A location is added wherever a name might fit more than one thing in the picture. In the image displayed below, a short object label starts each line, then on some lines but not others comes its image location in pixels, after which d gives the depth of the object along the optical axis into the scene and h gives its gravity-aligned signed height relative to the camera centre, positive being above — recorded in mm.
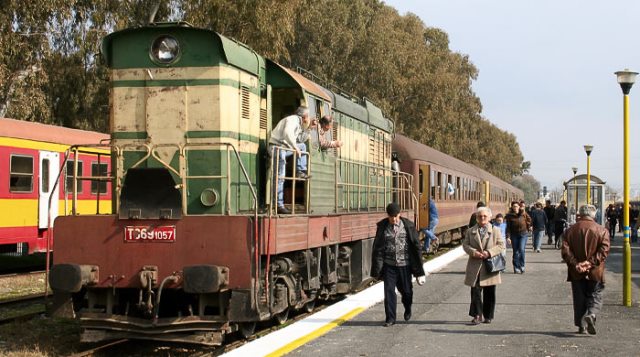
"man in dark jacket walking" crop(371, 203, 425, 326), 10469 -751
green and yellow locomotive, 9016 -150
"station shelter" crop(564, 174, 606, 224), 32147 +308
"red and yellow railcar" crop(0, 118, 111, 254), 17938 +529
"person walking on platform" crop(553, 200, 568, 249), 27500 -735
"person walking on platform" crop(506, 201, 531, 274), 17750 -767
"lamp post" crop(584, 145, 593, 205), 30883 +1240
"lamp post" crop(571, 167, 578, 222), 33072 +554
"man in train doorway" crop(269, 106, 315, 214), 10227 +761
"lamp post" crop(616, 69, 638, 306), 12094 +562
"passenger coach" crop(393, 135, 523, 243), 23031 +526
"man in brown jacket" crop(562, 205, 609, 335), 9461 -807
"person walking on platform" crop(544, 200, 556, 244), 30281 -733
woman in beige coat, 10383 -903
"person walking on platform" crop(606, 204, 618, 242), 36062 -851
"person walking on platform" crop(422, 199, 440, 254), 21906 -787
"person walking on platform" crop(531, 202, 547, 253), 23953 -702
